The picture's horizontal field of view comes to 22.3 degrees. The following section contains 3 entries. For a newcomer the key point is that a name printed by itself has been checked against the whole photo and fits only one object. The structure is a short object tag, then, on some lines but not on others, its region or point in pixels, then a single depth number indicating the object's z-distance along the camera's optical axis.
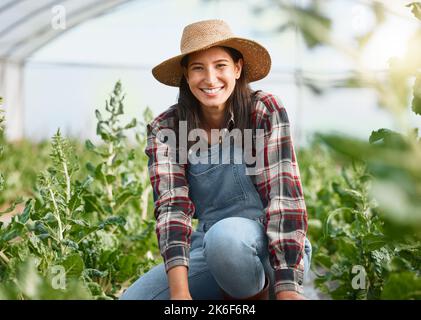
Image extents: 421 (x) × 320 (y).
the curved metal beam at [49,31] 14.40
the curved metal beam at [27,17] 12.87
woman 2.86
